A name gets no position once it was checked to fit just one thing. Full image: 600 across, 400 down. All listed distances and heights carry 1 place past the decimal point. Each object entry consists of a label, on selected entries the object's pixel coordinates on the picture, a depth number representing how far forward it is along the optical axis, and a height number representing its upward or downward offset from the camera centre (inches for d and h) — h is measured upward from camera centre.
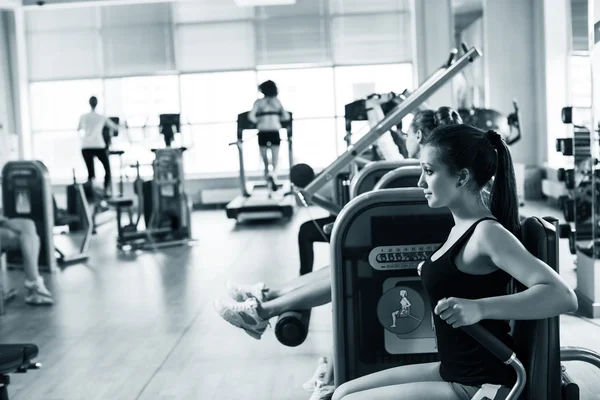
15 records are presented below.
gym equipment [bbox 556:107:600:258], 170.6 -14.8
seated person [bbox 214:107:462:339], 122.9 -25.4
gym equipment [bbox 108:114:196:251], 318.0 -27.8
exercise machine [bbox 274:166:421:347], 114.3 -27.1
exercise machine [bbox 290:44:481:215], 130.6 -1.5
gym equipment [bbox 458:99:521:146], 353.7 -0.3
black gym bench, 91.8 -24.3
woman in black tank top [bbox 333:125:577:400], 65.2 -10.8
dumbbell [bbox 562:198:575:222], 212.9 -23.6
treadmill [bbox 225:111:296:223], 381.7 -33.0
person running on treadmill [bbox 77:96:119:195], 405.1 -0.4
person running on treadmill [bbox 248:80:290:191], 390.6 +5.8
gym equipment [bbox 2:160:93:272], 252.1 -16.8
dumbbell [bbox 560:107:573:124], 185.2 +0.7
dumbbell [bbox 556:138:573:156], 184.9 -6.2
